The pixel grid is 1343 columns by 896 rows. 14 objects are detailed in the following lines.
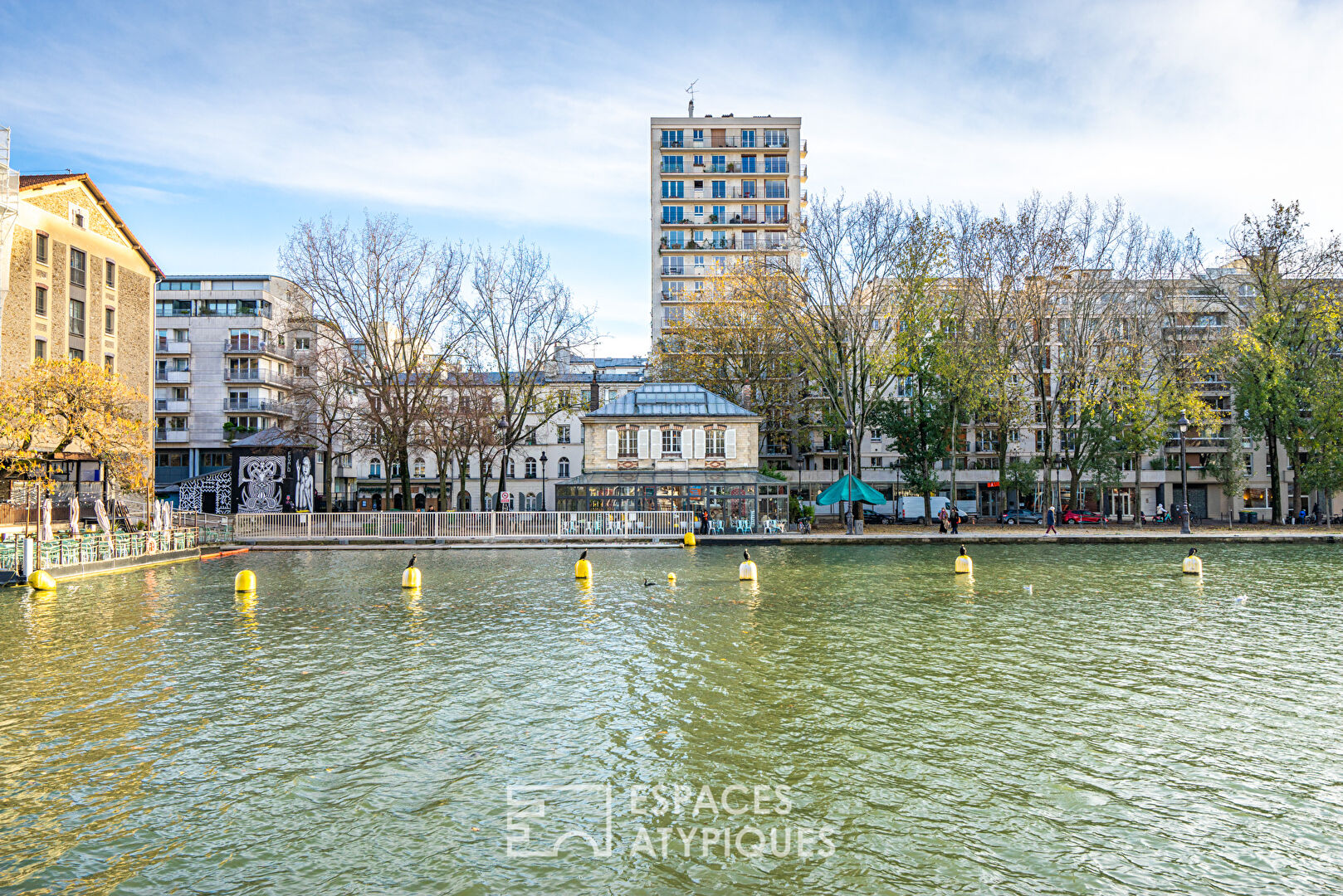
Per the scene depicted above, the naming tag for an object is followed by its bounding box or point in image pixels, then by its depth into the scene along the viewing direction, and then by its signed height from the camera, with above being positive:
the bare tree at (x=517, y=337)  51.68 +8.62
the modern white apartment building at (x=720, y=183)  79.25 +28.19
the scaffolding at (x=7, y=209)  36.72 +12.14
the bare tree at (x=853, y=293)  47.50 +10.66
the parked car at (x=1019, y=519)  56.03 -3.59
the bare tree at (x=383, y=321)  44.50 +8.58
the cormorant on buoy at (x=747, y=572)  26.63 -3.38
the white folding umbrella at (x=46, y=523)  29.83 -1.78
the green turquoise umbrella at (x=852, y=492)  46.84 -1.41
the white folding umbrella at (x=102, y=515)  31.89 -1.60
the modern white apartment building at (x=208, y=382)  69.56 +7.88
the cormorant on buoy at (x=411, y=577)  25.59 -3.35
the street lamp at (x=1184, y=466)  42.58 -0.05
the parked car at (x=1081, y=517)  54.81 -3.49
